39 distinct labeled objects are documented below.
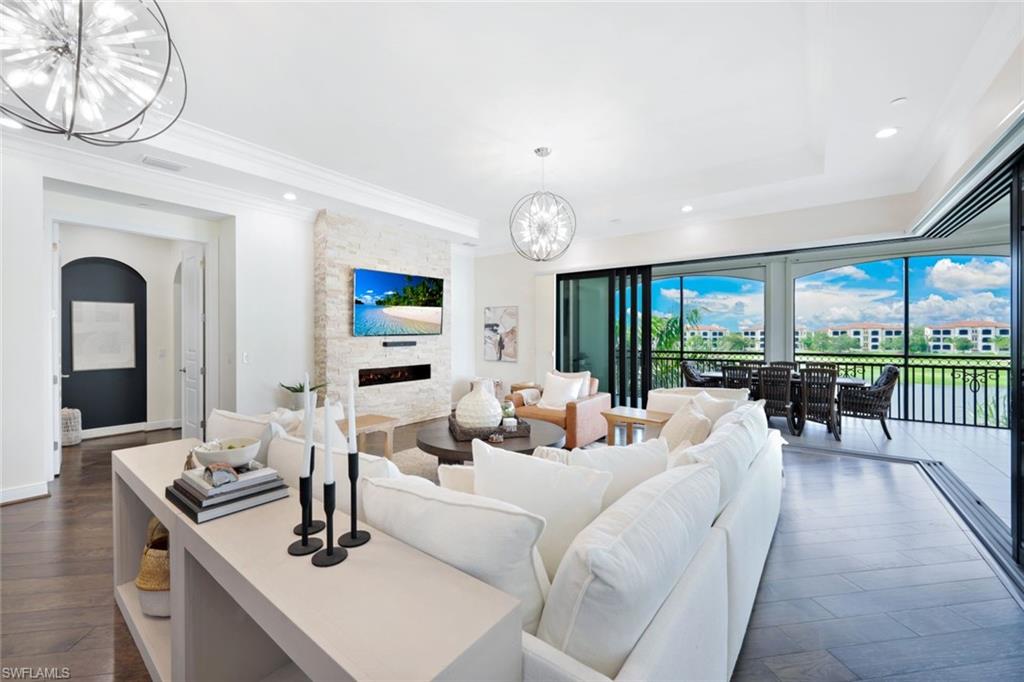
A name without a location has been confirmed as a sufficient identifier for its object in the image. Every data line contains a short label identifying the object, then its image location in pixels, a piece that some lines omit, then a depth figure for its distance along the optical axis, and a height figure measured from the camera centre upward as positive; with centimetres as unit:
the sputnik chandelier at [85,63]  157 +109
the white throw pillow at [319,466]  144 -45
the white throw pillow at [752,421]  233 -47
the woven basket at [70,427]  497 -97
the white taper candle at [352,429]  108 -23
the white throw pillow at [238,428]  194 -41
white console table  75 -54
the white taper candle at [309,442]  111 -26
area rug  399 -122
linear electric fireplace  579 -48
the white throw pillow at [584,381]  538 -51
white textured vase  364 -59
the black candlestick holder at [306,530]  110 -49
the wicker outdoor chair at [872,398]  505 -72
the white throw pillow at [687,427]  259 -54
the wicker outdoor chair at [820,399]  517 -73
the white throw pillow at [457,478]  158 -51
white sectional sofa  90 -71
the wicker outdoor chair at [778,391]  539 -67
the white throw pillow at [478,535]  98 -47
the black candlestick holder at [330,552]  103 -52
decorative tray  353 -77
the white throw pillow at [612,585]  92 -55
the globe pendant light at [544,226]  399 +108
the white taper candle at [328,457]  104 -28
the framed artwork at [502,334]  744 +12
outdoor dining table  530 -54
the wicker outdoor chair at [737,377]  566 -50
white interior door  497 -6
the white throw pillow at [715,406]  307 -48
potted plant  498 -60
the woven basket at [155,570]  178 -95
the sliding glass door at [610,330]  641 +16
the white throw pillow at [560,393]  520 -64
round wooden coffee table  325 -82
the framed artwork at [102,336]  530 +8
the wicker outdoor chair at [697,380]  623 -58
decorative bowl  151 -40
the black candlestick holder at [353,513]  112 -45
